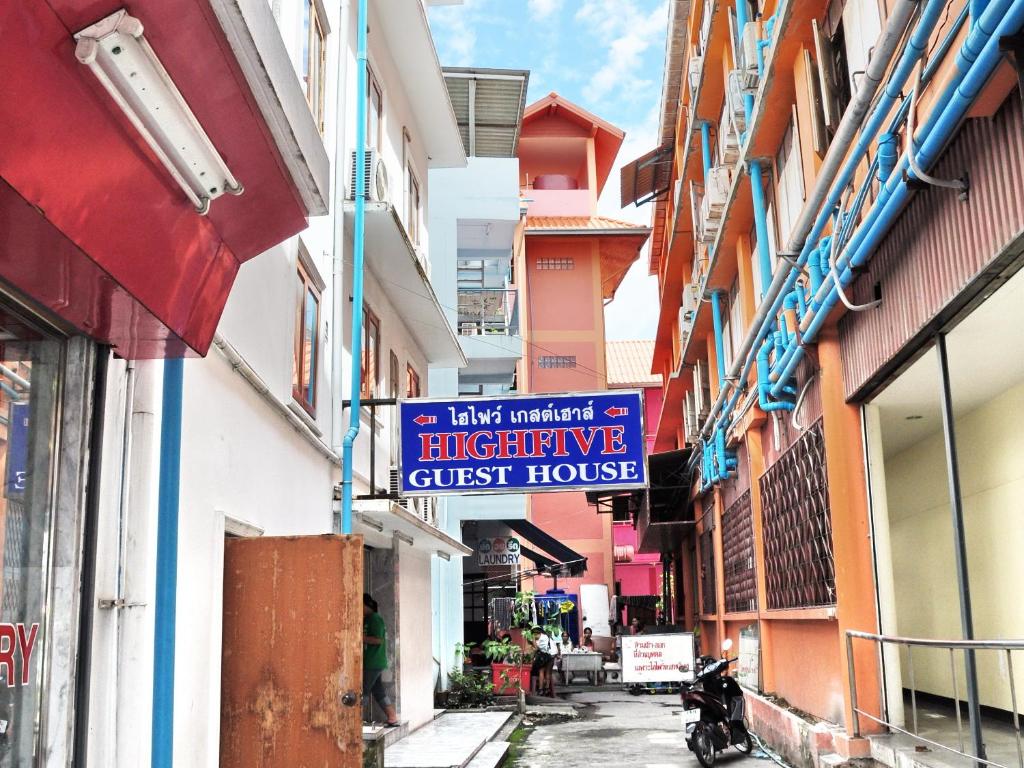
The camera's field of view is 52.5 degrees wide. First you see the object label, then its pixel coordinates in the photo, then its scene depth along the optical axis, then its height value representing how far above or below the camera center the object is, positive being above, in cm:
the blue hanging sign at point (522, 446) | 944 +118
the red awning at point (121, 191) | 332 +151
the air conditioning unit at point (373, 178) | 1088 +422
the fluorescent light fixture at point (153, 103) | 346 +174
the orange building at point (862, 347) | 586 +169
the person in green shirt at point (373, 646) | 1166 -72
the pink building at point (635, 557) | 3966 +71
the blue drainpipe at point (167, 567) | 516 +9
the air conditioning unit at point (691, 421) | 2133 +332
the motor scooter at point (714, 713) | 1120 -155
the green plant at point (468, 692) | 1808 -198
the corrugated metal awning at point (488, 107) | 1847 +880
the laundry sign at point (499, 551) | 2470 +62
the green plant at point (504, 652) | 1903 -136
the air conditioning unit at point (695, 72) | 1543 +751
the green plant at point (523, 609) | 2116 -70
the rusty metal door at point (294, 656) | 625 -45
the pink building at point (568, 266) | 3581 +1085
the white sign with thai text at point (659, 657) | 1856 -147
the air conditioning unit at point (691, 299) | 1843 +507
